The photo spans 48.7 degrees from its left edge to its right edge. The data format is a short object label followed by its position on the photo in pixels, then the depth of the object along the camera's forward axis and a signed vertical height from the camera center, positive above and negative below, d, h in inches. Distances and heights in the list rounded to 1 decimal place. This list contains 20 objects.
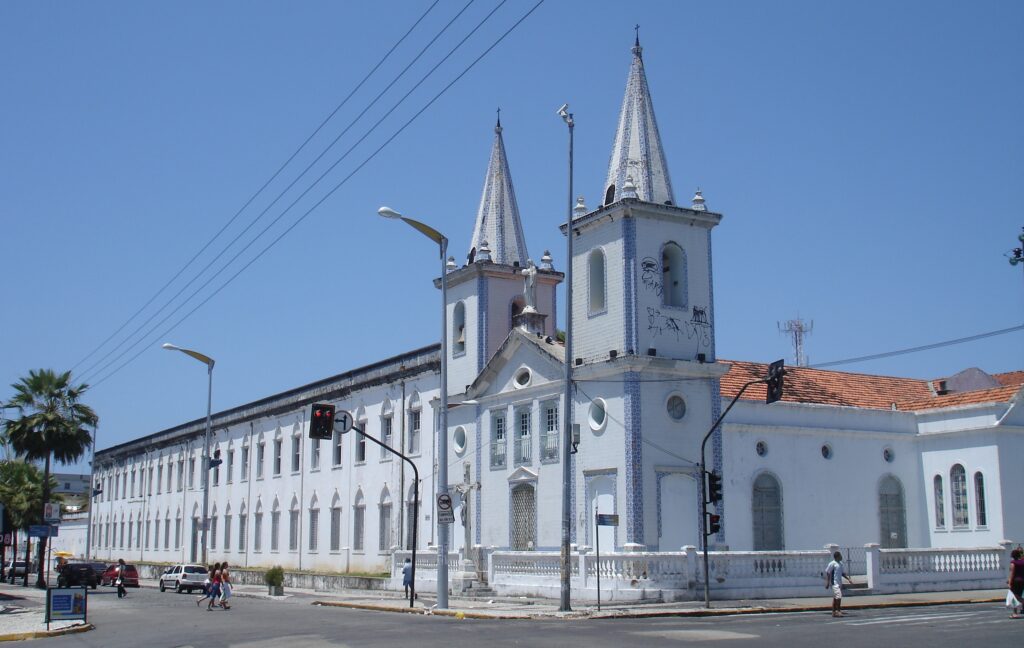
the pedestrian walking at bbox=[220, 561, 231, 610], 1285.7 -80.0
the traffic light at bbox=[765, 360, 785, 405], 1107.3 +126.9
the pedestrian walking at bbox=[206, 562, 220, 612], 1288.1 -74.3
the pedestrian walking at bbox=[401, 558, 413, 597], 1422.2 -71.4
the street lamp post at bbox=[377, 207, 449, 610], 1111.6 +39.8
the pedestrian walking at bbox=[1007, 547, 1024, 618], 908.6 -56.2
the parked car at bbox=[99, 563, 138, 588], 2142.0 -108.6
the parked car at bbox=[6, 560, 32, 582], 2289.7 -131.5
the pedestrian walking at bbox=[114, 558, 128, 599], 1689.2 -96.3
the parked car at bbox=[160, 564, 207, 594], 1875.0 -99.6
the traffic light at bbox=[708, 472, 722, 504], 1174.3 +28.0
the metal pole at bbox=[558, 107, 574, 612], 1089.4 +67.2
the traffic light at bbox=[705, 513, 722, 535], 1165.1 -5.8
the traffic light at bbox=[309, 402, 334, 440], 1152.2 +97.6
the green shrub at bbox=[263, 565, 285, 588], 1667.1 -86.0
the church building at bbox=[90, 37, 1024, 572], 1363.2 +125.6
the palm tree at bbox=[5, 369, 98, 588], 2180.1 +183.6
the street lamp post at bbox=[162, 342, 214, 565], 1759.4 +209.9
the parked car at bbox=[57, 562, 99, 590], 1836.0 -96.1
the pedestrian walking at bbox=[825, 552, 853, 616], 971.3 -55.8
